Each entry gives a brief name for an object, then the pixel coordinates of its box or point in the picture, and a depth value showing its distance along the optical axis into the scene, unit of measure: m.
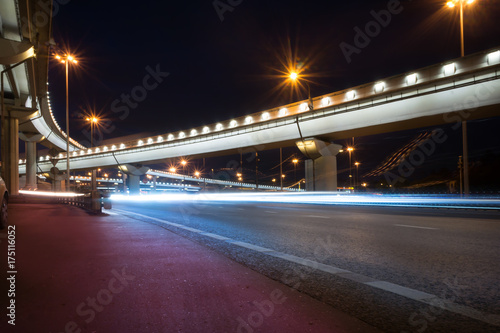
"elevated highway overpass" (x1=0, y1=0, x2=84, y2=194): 17.89
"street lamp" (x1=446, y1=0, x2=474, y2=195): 22.14
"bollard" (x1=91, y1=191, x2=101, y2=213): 15.01
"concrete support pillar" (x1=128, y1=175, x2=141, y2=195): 62.62
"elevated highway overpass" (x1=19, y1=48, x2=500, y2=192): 22.20
